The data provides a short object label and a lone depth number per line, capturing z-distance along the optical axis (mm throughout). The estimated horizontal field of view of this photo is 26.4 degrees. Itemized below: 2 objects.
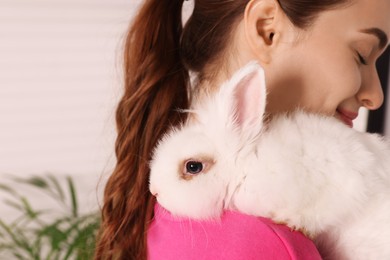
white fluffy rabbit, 668
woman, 773
